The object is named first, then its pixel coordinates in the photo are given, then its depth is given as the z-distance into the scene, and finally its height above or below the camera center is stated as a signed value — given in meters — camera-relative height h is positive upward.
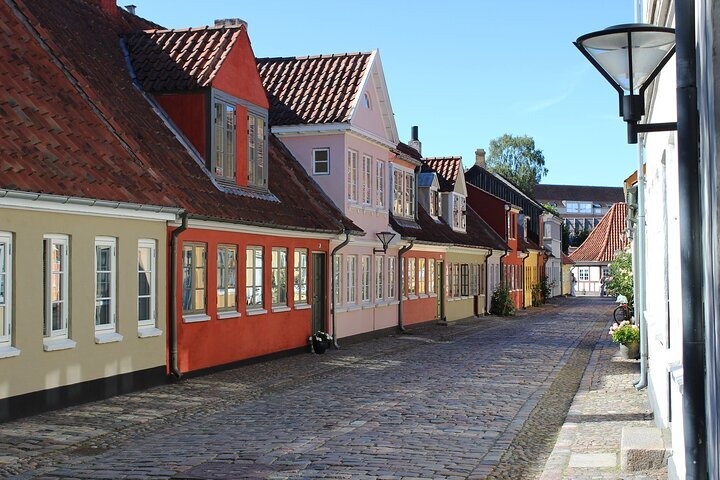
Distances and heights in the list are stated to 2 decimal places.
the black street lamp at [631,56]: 5.34 +1.13
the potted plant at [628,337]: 19.84 -1.40
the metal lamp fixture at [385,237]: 27.26 +0.85
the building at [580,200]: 136.38 +8.97
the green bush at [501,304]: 44.28 -1.60
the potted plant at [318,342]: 22.03 -1.58
